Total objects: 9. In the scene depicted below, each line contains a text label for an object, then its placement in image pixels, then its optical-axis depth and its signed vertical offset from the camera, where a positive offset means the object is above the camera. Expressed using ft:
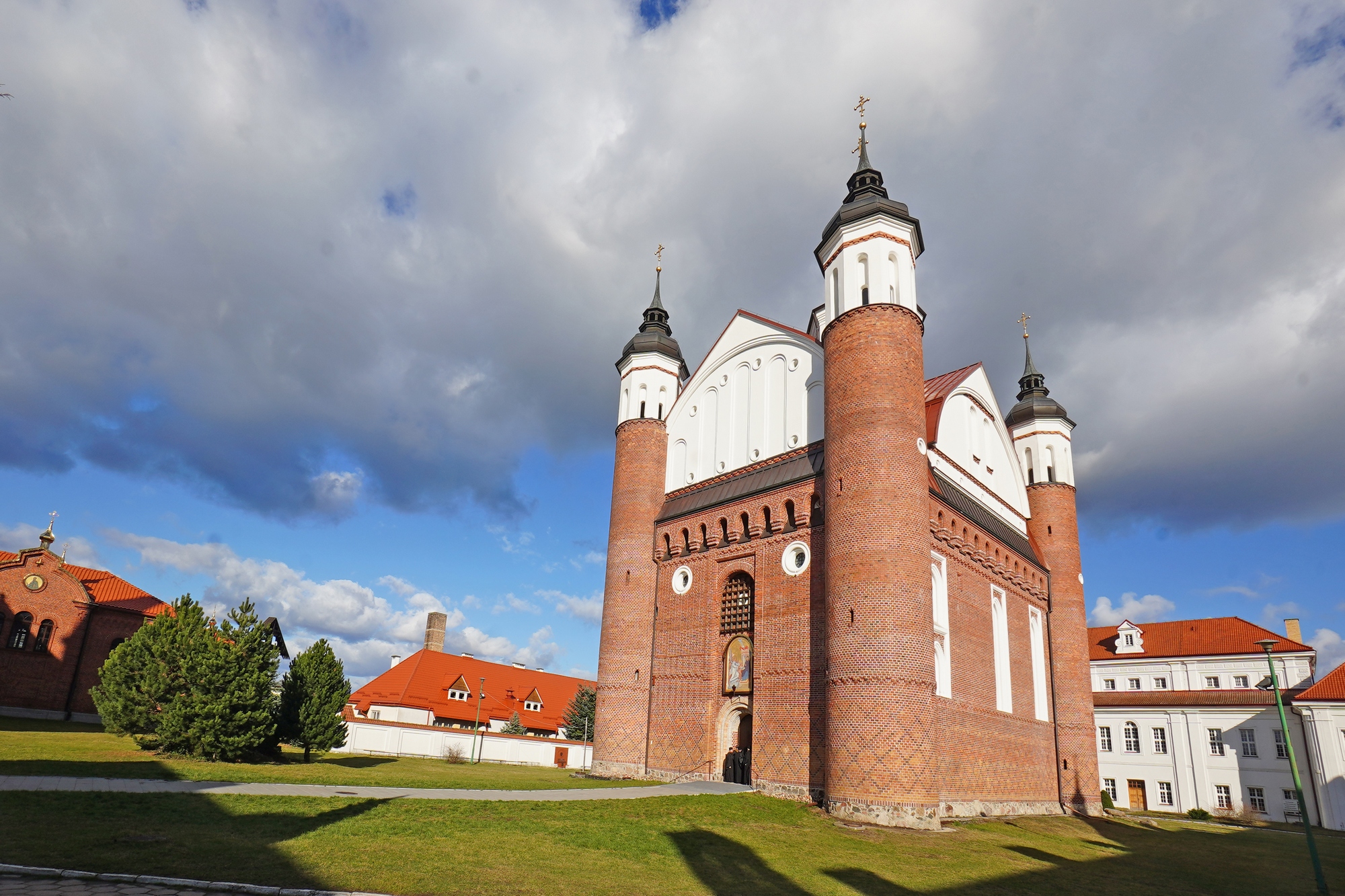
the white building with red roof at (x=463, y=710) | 133.28 -2.80
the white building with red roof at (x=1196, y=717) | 139.13 +3.65
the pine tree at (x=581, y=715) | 170.09 -2.45
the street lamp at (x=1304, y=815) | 55.77 -4.83
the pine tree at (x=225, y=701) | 65.46 -1.41
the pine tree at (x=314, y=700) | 83.25 -1.19
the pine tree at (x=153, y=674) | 71.00 +0.49
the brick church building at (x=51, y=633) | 115.75 +5.96
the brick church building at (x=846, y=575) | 71.46 +15.40
